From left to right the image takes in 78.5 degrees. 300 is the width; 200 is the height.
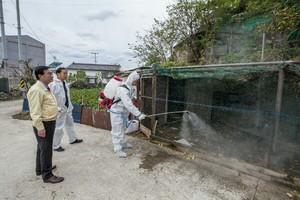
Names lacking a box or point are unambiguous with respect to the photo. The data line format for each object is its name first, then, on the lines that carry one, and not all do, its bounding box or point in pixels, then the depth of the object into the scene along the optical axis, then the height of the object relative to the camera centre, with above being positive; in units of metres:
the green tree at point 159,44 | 9.20 +2.05
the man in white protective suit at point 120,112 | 3.50 -0.61
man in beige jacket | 2.36 -0.48
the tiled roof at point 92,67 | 38.03 +2.99
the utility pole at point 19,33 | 12.00 +3.04
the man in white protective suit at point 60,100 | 3.59 -0.41
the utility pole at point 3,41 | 12.77 +2.66
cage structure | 3.16 -0.71
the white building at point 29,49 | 30.31 +5.40
